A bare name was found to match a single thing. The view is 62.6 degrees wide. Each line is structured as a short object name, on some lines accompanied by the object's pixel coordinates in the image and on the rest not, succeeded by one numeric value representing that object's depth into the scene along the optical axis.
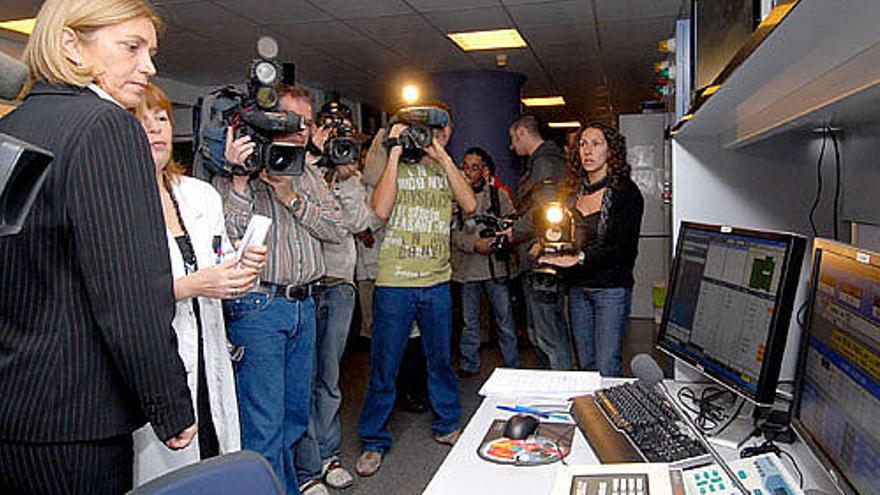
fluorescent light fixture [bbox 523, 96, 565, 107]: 9.03
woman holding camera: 2.66
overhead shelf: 0.75
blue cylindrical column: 6.55
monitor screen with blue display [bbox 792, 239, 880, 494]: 0.90
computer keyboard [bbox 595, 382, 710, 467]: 1.25
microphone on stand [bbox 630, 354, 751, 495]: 1.58
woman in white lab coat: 1.61
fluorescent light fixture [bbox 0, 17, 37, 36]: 4.73
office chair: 0.87
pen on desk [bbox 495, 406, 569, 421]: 1.61
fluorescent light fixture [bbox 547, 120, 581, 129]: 12.17
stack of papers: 1.79
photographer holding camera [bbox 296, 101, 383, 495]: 2.84
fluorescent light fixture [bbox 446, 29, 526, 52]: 5.23
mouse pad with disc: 1.37
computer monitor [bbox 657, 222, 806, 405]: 1.26
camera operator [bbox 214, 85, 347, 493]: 2.16
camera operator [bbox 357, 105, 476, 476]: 2.93
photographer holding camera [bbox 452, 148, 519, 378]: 4.03
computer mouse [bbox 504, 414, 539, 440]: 1.46
